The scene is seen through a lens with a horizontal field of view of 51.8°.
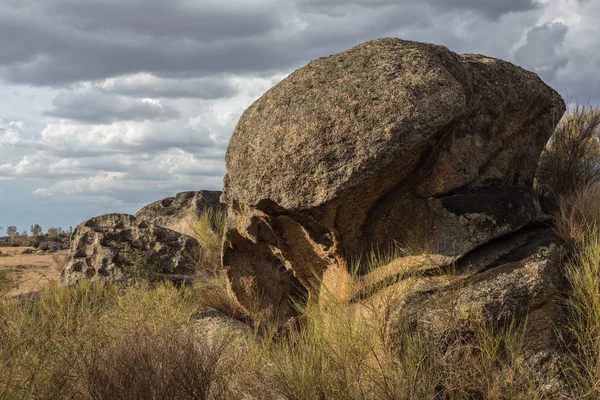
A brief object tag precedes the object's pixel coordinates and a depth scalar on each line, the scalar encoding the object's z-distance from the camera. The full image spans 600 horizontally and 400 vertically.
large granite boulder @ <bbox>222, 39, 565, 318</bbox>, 5.27
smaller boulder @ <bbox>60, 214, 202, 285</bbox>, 9.95
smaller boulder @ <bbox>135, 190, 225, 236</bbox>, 14.20
